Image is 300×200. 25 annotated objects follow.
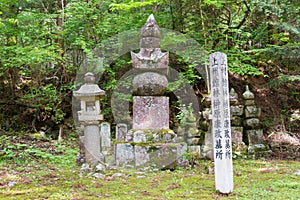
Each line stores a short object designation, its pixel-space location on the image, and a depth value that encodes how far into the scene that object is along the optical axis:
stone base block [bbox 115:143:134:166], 6.70
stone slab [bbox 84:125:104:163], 7.15
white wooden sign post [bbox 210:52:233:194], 4.23
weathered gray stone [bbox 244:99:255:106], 8.82
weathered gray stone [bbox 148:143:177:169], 6.54
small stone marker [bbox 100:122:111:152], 8.95
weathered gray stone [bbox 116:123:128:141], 8.71
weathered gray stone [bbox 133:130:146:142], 6.82
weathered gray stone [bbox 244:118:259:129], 8.80
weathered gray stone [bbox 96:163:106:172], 6.23
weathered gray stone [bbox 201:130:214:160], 8.18
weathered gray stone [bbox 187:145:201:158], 8.02
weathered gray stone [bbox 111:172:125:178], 5.86
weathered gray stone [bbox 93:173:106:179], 5.79
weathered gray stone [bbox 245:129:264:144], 8.76
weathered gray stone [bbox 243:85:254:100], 8.80
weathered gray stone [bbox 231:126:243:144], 8.59
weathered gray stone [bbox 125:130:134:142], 6.91
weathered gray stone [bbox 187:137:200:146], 8.57
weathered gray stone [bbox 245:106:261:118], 8.77
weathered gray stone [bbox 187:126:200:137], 8.65
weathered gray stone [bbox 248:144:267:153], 8.48
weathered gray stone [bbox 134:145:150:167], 6.59
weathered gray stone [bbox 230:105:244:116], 8.85
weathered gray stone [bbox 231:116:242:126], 8.82
